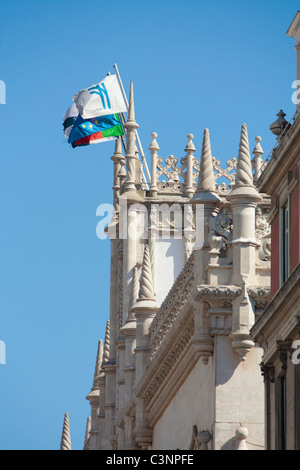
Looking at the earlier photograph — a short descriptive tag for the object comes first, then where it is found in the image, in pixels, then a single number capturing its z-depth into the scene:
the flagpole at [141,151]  65.25
